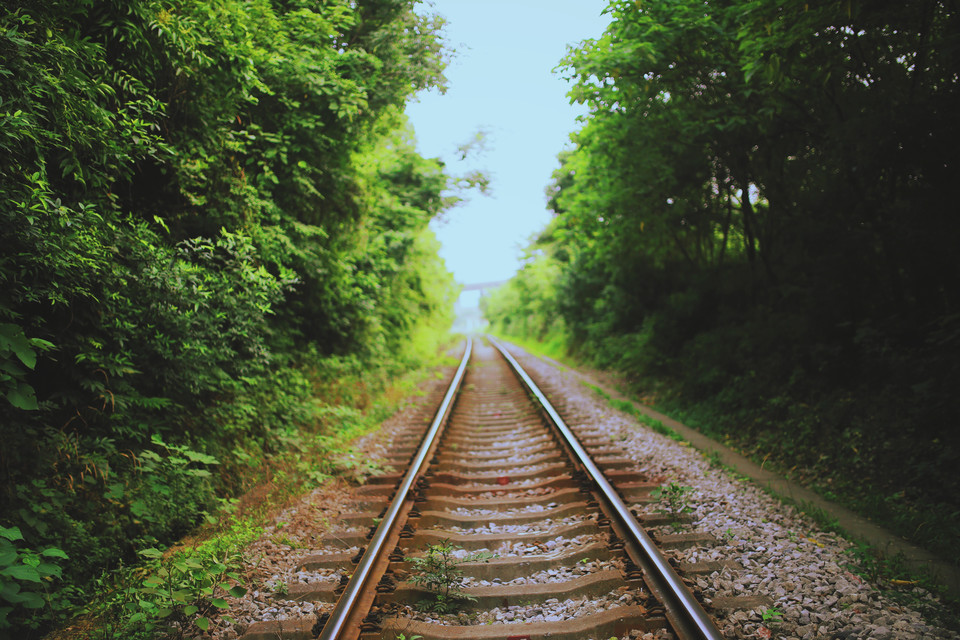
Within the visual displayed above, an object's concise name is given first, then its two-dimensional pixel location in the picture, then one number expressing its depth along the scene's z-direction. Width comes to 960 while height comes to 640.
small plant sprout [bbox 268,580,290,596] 3.00
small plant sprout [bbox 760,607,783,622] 2.57
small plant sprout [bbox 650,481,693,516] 3.93
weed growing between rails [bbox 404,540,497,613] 2.84
